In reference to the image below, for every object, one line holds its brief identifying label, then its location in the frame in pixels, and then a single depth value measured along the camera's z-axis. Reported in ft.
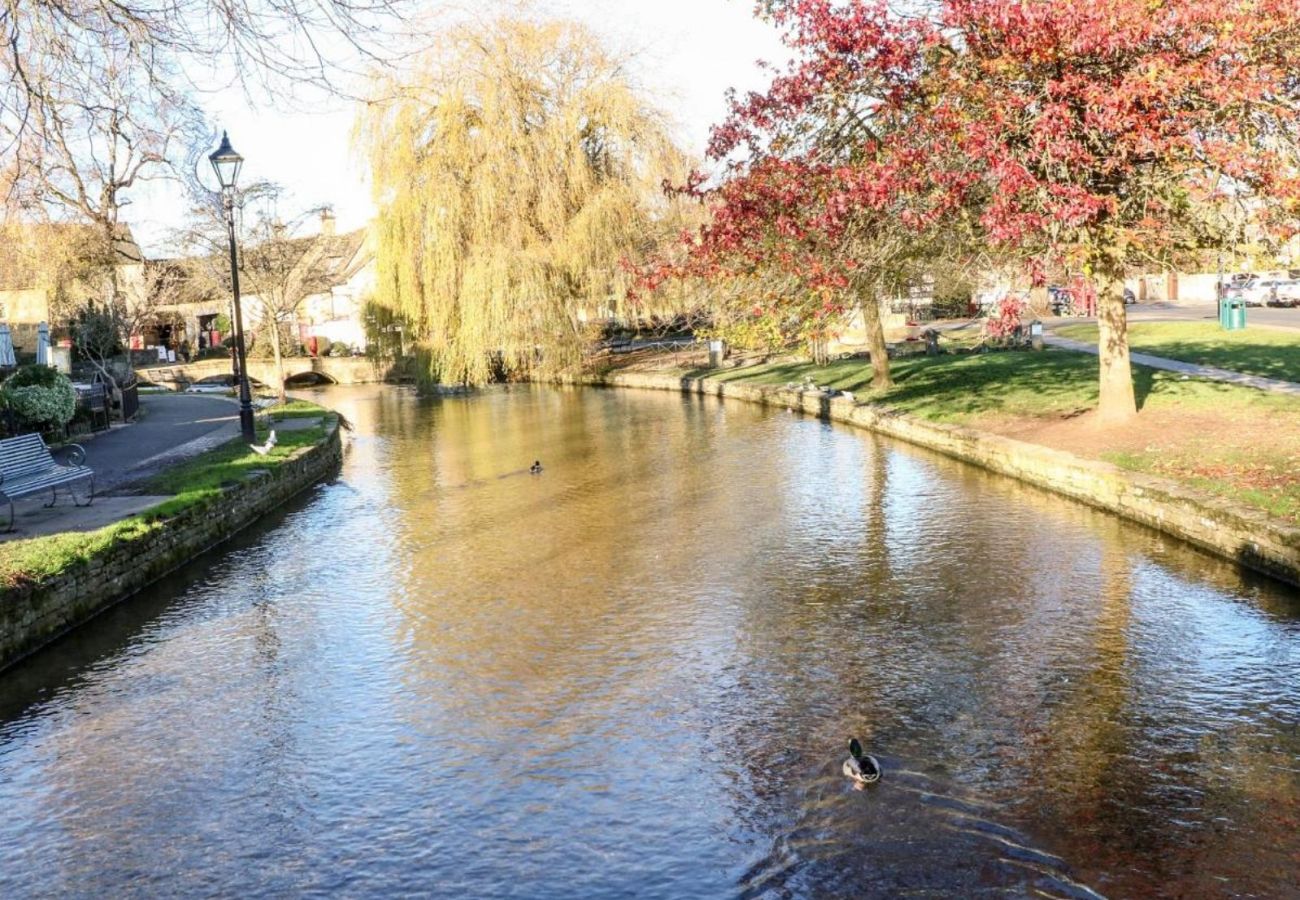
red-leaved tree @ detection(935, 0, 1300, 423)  44.09
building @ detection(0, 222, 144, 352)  119.85
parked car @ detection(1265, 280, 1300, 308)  139.95
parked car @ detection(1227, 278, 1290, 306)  144.15
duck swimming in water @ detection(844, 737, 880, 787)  22.77
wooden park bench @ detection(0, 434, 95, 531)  44.88
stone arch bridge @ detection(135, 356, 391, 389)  173.78
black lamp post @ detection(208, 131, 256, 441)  67.82
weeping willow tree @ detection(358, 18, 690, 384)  124.26
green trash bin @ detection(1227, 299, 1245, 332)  103.04
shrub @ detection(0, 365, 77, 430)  68.54
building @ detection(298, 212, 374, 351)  231.50
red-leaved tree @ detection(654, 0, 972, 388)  52.08
